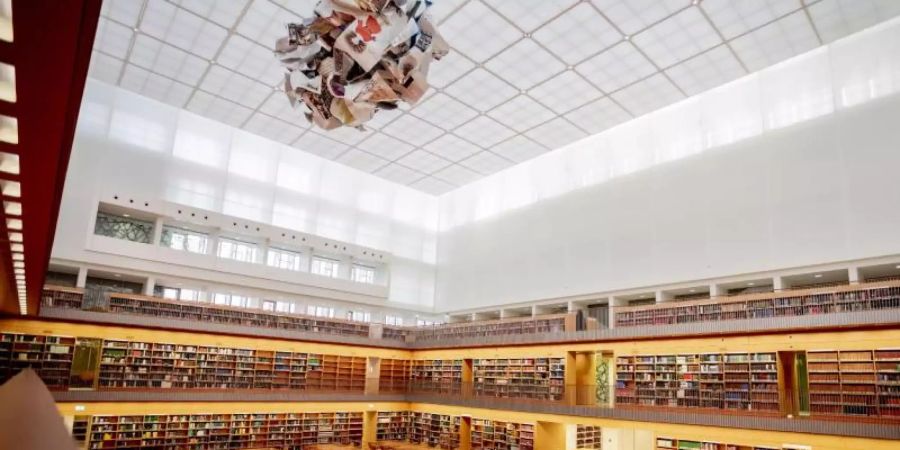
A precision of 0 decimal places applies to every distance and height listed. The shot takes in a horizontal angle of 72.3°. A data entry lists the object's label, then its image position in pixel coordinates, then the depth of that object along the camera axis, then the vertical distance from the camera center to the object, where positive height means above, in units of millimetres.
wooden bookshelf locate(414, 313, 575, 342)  19328 +928
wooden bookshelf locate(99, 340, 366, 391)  16734 -651
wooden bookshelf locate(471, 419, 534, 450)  17406 -2289
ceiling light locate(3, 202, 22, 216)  6062 +1283
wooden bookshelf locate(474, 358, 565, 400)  17250 -625
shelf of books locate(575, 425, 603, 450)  17738 -2271
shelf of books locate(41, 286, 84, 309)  16625 +1178
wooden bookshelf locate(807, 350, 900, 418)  11453 -267
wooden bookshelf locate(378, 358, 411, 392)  21594 -754
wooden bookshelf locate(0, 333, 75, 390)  15180 -400
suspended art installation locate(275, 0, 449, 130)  6996 +3470
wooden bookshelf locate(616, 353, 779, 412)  13328 -414
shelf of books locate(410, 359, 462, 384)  20844 -604
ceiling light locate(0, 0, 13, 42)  2750 +1417
